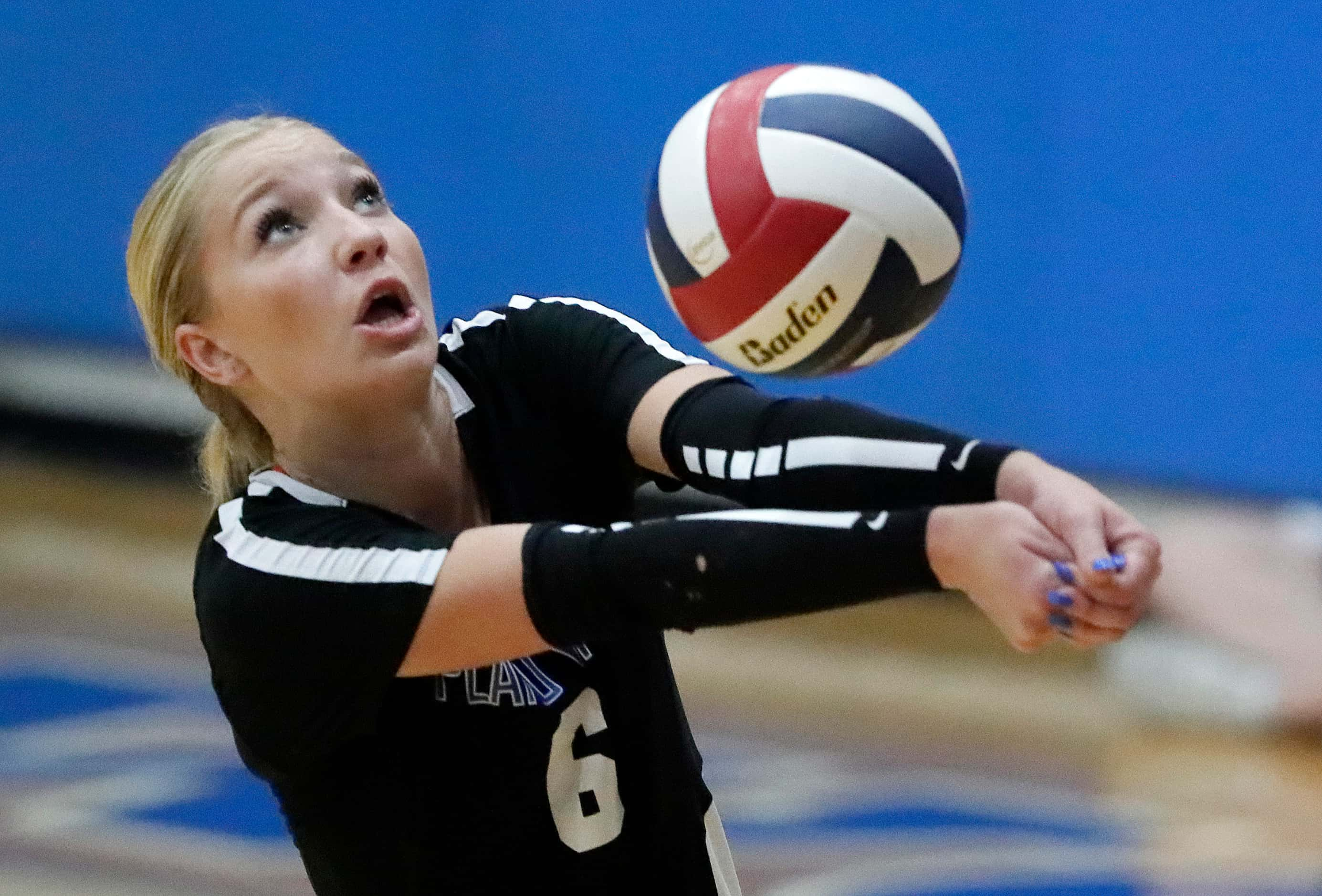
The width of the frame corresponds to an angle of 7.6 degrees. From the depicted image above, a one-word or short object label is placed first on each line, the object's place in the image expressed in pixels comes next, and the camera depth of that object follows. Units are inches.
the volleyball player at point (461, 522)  227.7
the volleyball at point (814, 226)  232.7
